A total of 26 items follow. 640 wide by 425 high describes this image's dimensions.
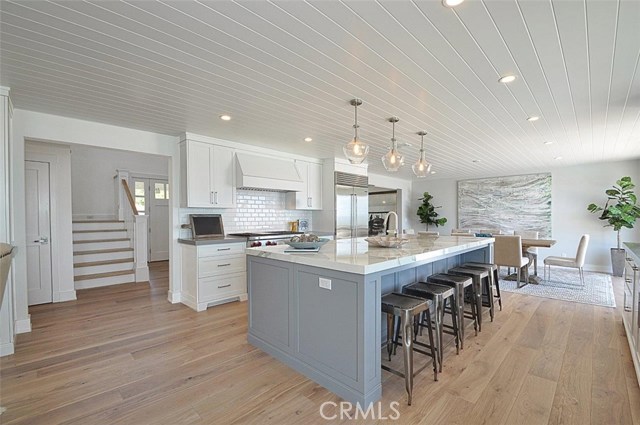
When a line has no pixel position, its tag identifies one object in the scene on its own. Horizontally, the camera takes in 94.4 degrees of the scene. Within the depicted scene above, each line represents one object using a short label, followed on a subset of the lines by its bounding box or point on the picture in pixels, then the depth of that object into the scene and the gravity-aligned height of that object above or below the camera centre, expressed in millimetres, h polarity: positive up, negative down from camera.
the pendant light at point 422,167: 3822 +530
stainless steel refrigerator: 5789 +60
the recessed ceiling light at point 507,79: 2343 +1033
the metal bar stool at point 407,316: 1964 -744
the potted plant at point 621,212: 5723 -117
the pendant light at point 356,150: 2984 +588
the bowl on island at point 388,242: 2695 -315
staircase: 5059 -838
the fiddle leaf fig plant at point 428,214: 8734 -196
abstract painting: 7203 +89
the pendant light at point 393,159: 3355 +557
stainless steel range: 4293 -441
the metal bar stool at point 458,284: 2703 -720
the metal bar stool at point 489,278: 3410 -849
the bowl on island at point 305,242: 2561 -295
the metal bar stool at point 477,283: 3076 -798
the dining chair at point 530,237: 5531 -655
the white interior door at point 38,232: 3971 -298
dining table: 5152 -675
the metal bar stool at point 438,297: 2309 -737
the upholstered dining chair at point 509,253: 4883 -776
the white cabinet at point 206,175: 4023 +484
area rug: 4305 -1351
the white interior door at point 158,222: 7852 -346
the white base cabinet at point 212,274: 3857 -890
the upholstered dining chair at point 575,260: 4953 -943
